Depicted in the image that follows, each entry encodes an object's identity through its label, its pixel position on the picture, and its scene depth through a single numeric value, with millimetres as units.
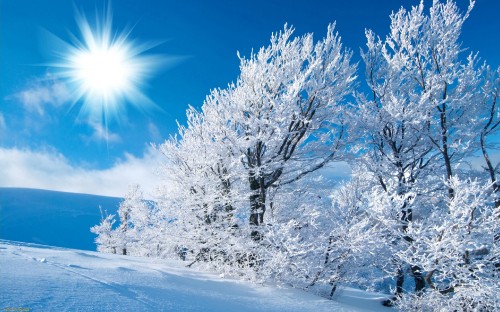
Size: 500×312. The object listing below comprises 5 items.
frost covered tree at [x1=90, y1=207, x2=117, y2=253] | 28925
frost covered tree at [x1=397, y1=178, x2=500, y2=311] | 5098
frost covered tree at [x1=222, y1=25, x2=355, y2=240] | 7719
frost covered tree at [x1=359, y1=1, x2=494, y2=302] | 8258
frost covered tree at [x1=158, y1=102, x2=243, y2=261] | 7859
